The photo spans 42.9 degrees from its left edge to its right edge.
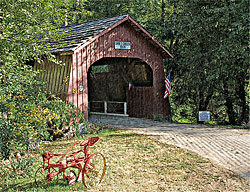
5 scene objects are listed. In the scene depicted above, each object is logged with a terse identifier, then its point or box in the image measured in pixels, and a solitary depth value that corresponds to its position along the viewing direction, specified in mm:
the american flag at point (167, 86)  15852
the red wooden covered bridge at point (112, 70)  12531
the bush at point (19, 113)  6095
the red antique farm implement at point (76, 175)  6249
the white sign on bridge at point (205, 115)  16188
